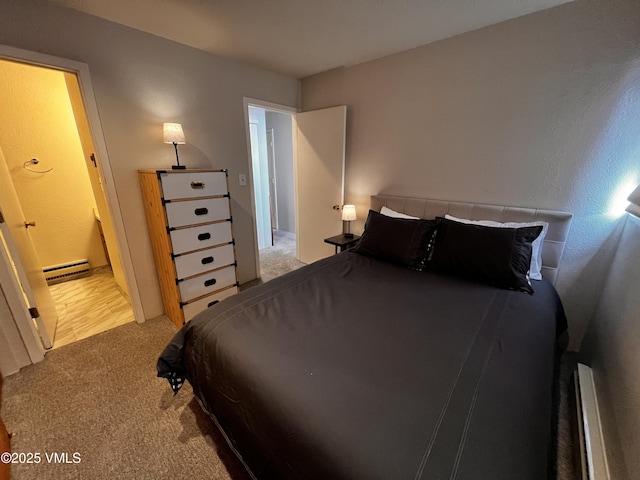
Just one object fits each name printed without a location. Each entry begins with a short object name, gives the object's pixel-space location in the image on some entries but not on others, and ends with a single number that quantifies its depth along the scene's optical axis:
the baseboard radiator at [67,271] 3.06
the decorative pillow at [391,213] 2.35
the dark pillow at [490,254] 1.61
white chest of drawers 1.99
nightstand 2.69
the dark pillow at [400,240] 1.96
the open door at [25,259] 1.67
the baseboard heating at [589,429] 1.02
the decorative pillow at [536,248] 1.74
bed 0.72
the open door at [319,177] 2.83
